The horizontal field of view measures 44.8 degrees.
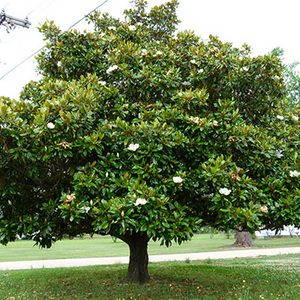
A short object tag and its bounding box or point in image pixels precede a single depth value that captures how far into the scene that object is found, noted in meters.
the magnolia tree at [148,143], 5.21
